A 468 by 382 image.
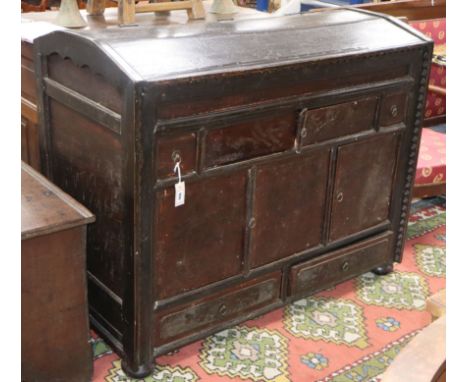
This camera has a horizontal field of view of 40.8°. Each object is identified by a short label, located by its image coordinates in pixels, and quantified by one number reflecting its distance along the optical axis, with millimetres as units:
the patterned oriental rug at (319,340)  2332
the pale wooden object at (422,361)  920
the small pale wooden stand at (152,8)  2729
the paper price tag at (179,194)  2044
